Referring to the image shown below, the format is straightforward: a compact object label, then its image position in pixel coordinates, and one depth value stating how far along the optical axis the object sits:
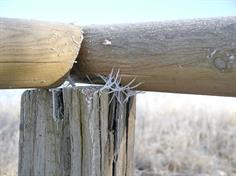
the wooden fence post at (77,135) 1.36
